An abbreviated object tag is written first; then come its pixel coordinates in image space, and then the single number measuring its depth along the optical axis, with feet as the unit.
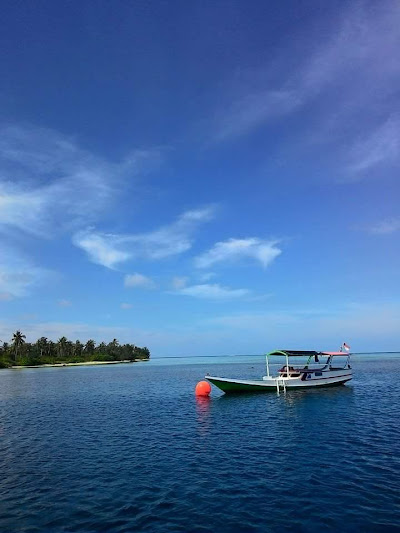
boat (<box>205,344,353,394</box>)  167.43
